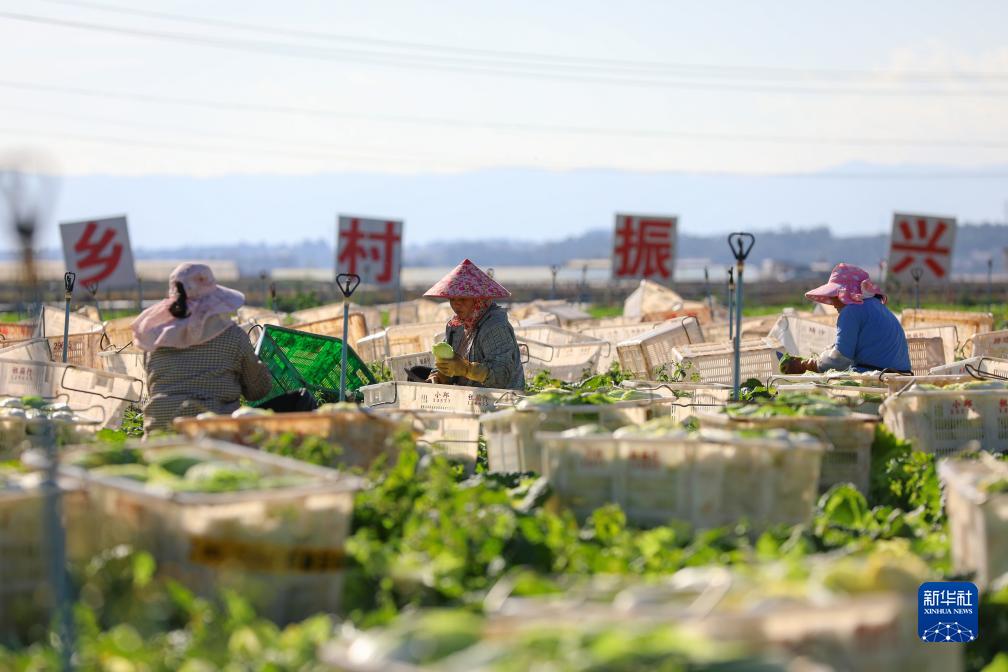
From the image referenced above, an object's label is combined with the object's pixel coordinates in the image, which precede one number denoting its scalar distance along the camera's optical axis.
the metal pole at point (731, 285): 18.53
